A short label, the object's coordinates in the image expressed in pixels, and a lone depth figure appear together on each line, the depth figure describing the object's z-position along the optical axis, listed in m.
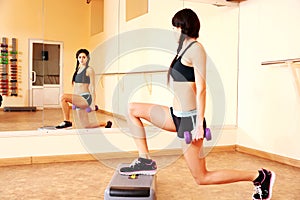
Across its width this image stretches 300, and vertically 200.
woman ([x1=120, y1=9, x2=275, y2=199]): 2.12
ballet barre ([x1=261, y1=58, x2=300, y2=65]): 3.49
